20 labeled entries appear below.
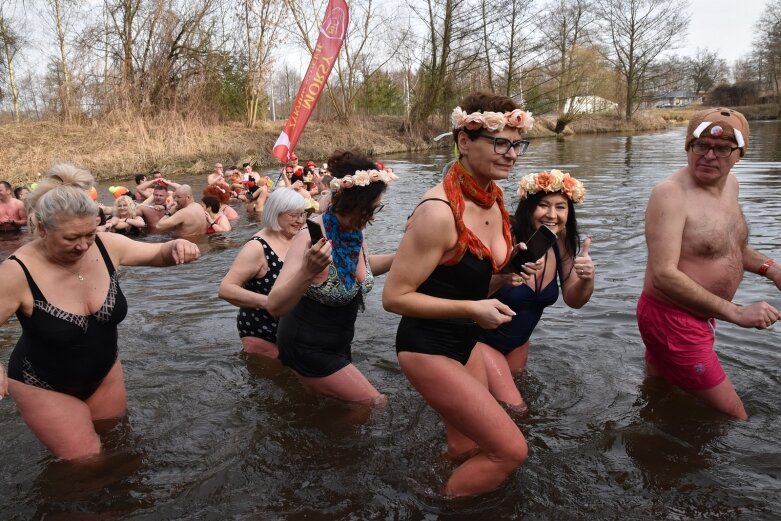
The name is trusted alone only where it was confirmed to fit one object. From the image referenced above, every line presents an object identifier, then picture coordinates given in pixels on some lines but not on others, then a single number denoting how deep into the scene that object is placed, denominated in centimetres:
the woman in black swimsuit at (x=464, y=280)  274
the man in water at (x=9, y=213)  1171
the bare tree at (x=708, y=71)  8094
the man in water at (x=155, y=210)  1211
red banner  1273
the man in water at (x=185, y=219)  1075
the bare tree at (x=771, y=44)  5085
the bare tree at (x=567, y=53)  4147
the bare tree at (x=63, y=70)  2667
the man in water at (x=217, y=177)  1548
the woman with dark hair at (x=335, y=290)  363
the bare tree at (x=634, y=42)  4975
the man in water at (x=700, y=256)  361
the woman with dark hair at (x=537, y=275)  424
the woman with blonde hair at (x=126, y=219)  1145
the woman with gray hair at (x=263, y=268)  454
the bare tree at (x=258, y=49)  3256
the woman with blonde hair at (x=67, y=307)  319
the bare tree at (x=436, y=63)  3672
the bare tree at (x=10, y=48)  2938
